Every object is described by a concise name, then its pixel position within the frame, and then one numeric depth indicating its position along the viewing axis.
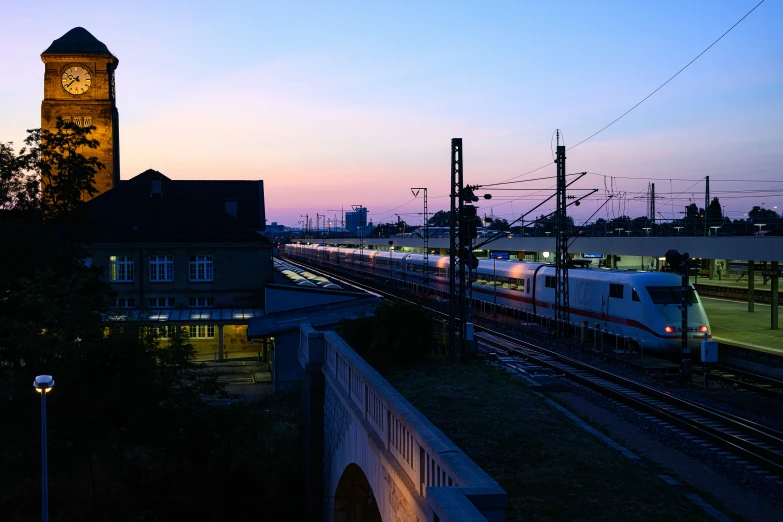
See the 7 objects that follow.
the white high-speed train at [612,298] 25.38
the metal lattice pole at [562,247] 29.70
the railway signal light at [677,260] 23.31
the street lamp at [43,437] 12.90
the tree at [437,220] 164.00
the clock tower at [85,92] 63.50
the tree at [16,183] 27.36
